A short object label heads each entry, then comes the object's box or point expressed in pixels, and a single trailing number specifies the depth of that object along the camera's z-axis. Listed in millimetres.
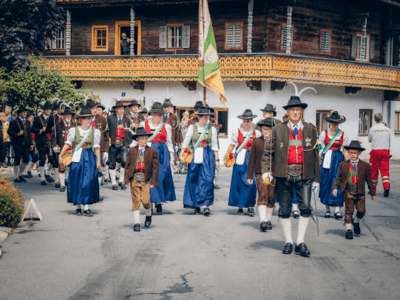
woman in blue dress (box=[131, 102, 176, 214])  12375
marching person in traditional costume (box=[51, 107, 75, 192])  15475
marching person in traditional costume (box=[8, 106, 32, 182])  17562
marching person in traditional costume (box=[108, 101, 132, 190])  16328
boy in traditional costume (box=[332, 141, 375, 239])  10148
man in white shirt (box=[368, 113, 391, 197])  16141
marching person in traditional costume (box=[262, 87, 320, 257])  8727
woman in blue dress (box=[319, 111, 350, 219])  12062
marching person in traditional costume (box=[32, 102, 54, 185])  17094
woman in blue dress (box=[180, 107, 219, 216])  12266
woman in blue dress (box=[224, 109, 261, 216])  12008
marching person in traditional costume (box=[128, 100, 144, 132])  16414
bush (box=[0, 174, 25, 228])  10343
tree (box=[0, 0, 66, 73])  13703
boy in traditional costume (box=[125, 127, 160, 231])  10602
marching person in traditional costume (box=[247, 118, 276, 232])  10625
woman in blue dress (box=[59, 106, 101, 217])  11727
